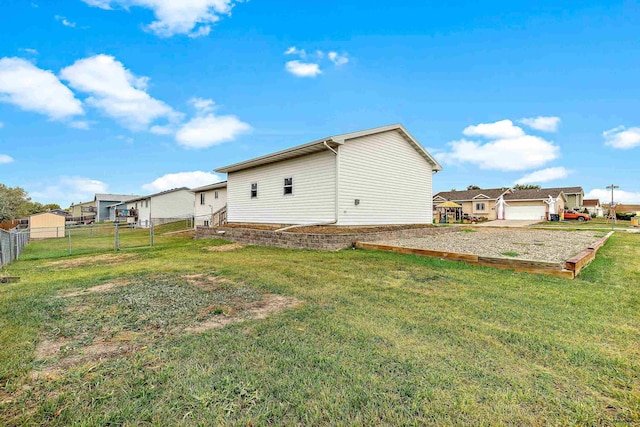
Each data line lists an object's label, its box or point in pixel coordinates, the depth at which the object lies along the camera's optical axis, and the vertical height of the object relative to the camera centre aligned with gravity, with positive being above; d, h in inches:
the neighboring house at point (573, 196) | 1441.9 +95.9
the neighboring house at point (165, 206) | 1162.4 +59.7
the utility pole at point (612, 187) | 856.3 +82.4
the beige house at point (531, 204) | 1182.9 +43.9
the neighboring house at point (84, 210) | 1892.2 +80.5
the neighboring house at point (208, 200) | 806.7 +58.7
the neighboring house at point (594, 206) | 1551.4 +40.6
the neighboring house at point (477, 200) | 1271.8 +73.1
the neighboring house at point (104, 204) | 1759.4 +105.6
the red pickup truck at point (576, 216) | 1128.8 -11.0
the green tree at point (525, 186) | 2178.9 +228.1
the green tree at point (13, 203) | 1130.7 +92.3
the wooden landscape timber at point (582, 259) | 207.5 -39.4
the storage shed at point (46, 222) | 724.7 -3.5
